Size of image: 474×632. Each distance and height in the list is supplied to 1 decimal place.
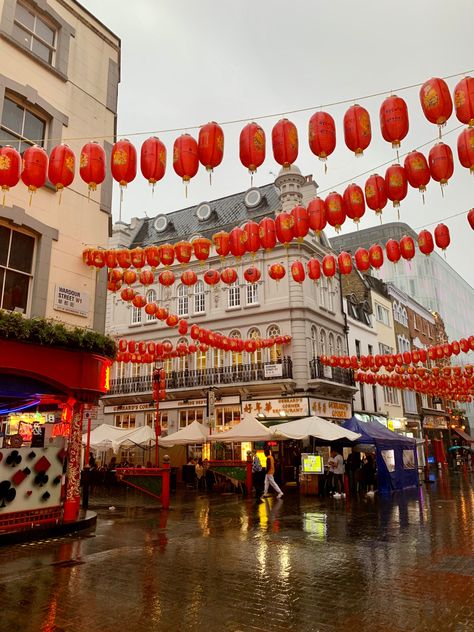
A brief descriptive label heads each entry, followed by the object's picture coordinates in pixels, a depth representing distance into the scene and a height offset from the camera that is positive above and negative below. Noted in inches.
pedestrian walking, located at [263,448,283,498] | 742.6 -43.2
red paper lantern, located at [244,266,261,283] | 654.5 +225.4
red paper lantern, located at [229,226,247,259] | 510.3 +208.6
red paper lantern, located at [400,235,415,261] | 499.0 +195.2
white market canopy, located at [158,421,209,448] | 855.1 +15.7
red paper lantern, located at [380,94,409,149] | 324.2 +211.9
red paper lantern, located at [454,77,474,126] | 303.4 +209.0
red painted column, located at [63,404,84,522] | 444.8 -19.0
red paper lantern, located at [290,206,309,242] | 453.1 +203.2
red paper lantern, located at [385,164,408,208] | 368.2 +193.4
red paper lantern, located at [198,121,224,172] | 351.6 +213.0
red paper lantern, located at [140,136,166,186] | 370.0 +213.0
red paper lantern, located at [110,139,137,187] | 371.9 +212.7
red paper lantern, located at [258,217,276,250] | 503.8 +214.8
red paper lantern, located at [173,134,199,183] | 355.9 +207.4
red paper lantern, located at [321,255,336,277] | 620.7 +222.4
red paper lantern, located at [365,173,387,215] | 384.4 +193.3
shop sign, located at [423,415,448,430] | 1785.2 +77.9
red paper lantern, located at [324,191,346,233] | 417.1 +196.4
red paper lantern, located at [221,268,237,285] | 631.8 +216.0
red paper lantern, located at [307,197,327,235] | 437.1 +201.9
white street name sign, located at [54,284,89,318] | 492.7 +147.9
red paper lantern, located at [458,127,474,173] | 324.5 +193.7
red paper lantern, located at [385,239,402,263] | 501.7 +195.4
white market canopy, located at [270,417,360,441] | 766.5 +22.4
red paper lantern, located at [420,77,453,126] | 310.0 +213.5
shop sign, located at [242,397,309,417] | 1044.5 +82.1
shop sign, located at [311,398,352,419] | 1065.5 +81.1
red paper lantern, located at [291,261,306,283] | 648.2 +227.0
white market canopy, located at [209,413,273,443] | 796.6 +19.8
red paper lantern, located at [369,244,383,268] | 548.7 +206.6
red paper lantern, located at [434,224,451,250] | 458.9 +189.7
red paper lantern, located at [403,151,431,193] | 351.6 +193.1
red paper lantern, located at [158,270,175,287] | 686.8 +233.1
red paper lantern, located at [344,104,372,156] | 338.3 +214.8
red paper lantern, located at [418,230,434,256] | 479.2 +194.8
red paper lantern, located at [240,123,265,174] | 360.2 +216.6
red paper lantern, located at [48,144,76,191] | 384.5 +217.9
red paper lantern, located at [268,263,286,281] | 639.4 +224.7
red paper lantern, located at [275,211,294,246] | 464.1 +202.5
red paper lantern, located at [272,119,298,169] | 354.6 +215.5
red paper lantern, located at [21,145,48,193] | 376.5 +212.4
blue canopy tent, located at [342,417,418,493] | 802.2 -13.2
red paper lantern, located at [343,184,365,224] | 401.7 +196.1
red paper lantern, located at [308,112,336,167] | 344.2 +214.7
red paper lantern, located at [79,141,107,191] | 376.5 +214.5
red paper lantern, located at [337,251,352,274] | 611.8 +226.0
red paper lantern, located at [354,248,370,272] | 561.9 +210.4
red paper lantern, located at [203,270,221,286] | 660.2 +225.6
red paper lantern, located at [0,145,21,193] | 369.4 +209.2
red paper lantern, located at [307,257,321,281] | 650.8 +230.2
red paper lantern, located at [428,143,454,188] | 344.2 +193.6
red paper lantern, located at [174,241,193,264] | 560.1 +220.3
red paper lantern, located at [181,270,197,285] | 690.9 +233.8
